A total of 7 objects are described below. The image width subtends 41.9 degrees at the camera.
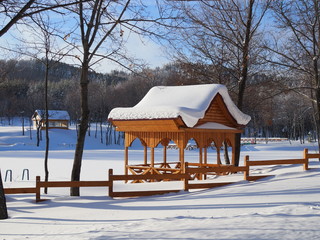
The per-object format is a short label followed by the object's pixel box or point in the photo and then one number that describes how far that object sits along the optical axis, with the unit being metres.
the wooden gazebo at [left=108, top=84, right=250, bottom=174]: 17.20
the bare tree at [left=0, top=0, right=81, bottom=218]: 10.37
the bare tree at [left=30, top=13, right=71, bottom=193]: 16.59
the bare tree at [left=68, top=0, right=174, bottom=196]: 13.75
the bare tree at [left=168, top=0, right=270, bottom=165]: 22.02
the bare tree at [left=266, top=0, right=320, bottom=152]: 20.95
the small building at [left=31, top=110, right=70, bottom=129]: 83.56
